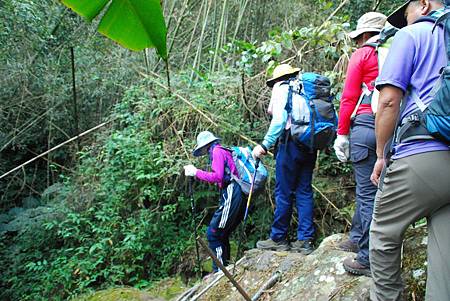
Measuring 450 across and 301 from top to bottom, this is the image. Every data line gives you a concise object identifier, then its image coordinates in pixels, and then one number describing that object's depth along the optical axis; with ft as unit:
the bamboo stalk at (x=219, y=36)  21.36
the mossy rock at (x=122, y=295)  13.74
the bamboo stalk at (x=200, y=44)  22.05
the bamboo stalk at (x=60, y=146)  24.39
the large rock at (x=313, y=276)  8.86
